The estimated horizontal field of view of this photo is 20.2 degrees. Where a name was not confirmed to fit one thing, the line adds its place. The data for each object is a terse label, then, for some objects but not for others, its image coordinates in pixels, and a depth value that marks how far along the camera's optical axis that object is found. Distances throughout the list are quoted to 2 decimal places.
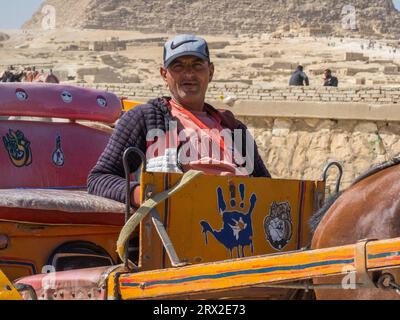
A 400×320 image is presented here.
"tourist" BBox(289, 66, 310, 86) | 26.70
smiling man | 4.70
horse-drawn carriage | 3.73
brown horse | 3.95
